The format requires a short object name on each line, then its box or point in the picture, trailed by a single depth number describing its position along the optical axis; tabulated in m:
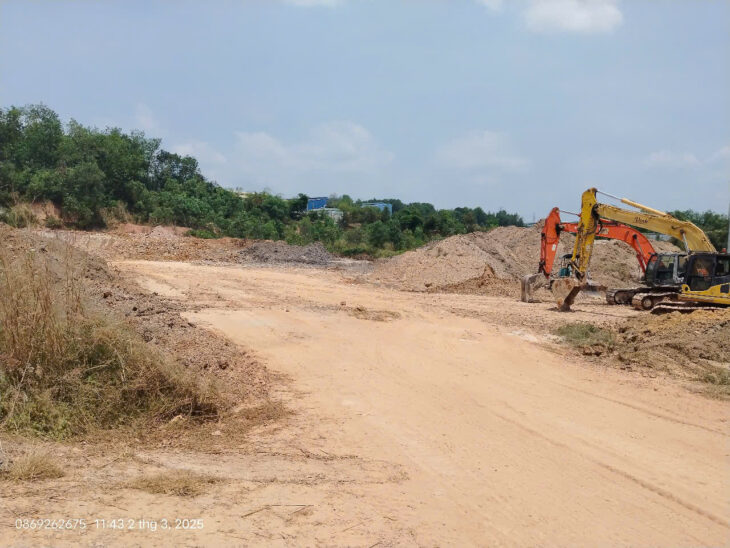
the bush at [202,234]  35.91
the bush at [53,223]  30.23
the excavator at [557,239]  19.11
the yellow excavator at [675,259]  16.02
